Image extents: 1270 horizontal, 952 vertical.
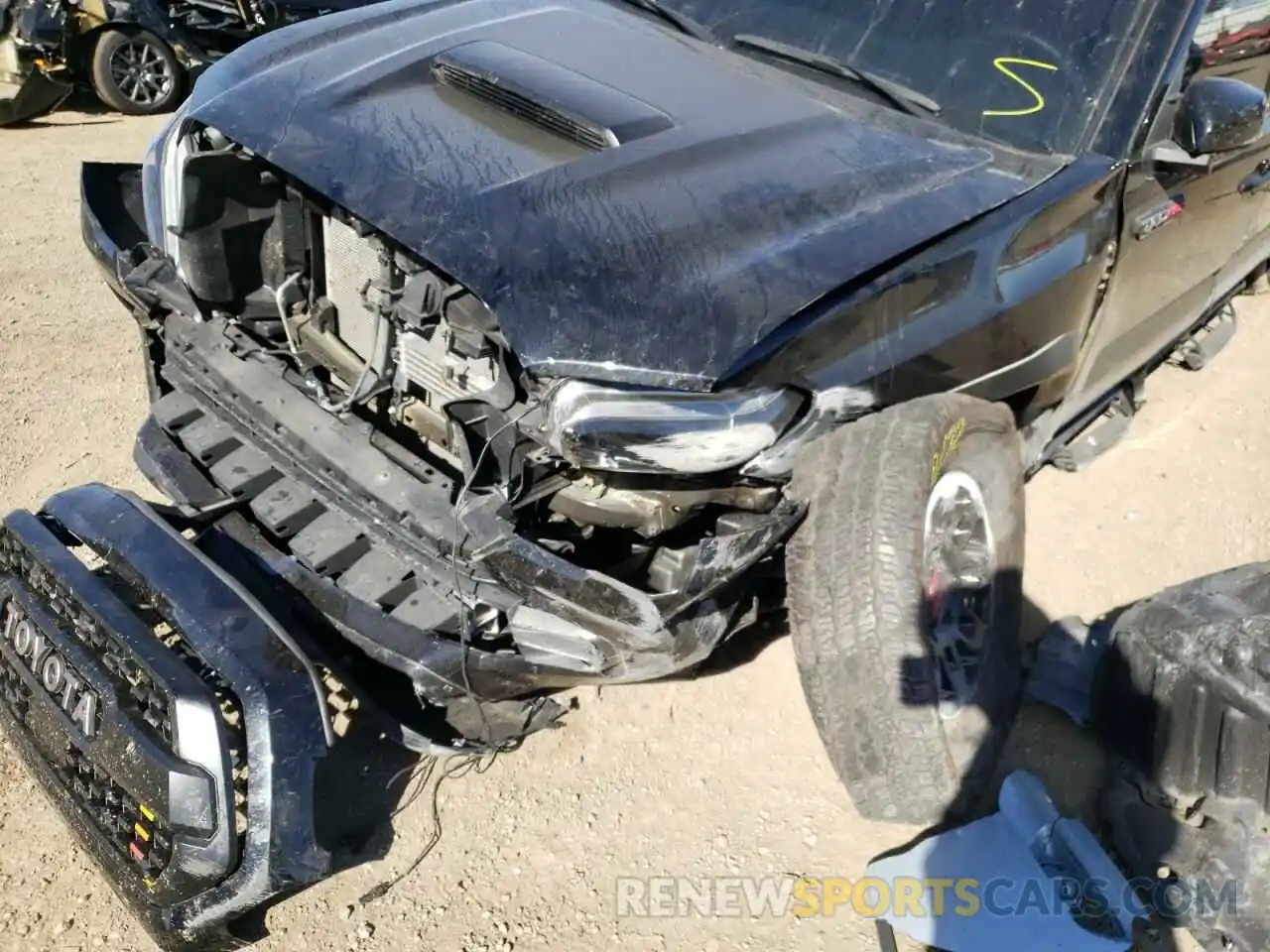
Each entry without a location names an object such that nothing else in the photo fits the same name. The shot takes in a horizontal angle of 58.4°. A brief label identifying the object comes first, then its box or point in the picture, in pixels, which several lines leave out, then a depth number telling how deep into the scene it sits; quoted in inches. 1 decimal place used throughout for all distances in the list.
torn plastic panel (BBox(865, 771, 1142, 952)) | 98.8
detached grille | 93.5
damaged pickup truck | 89.9
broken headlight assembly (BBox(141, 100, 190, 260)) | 119.3
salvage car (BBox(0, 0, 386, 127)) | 302.0
